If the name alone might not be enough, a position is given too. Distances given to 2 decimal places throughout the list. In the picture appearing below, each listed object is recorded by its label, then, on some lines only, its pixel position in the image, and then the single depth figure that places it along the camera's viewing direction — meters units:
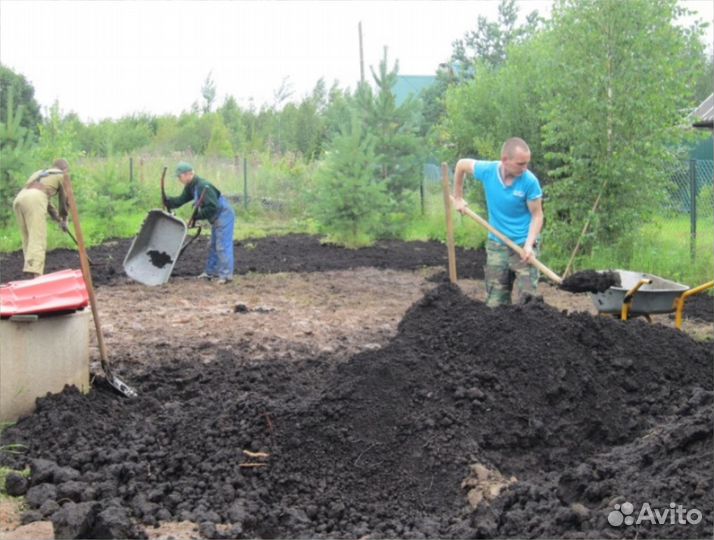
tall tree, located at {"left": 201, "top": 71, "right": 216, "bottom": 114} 30.53
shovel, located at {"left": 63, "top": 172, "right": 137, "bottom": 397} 5.63
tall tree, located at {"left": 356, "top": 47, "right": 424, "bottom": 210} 18.69
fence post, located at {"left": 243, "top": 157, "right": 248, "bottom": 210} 23.58
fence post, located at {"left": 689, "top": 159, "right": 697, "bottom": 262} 12.09
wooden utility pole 31.70
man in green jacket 11.66
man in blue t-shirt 7.02
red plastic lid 5.36
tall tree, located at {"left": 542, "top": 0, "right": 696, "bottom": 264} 11.91
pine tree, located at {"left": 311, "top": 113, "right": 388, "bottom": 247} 15.50
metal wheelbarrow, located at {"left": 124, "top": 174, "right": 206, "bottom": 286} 11.43
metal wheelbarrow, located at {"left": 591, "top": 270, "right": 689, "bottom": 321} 7.38
